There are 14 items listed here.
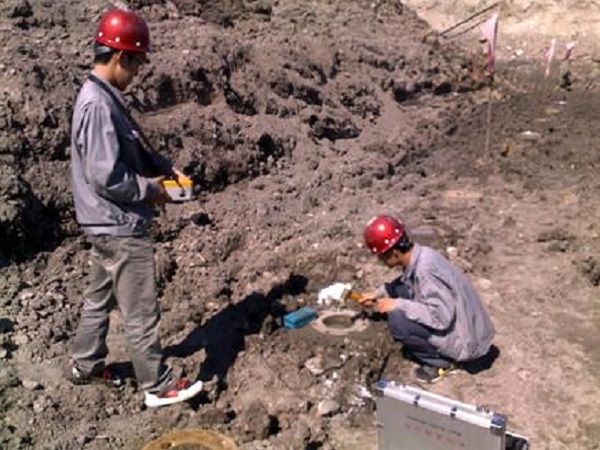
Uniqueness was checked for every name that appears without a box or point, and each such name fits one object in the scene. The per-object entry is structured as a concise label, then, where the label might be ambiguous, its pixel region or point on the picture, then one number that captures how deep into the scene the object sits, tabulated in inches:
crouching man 203.0
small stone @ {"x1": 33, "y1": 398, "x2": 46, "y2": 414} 197.3
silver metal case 153.8
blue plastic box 240.8
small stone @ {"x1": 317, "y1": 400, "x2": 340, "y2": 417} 201.8
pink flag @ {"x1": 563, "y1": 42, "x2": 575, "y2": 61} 536.2
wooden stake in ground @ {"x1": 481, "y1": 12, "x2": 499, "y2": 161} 355.4
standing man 174.9
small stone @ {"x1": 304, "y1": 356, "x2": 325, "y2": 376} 219.6
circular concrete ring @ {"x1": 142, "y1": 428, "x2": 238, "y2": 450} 179.0
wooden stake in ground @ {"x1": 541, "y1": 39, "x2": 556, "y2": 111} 464.4
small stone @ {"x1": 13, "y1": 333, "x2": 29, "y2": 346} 221.9
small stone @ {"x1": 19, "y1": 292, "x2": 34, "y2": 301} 239.3
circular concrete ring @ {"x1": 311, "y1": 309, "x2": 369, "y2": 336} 241.6
